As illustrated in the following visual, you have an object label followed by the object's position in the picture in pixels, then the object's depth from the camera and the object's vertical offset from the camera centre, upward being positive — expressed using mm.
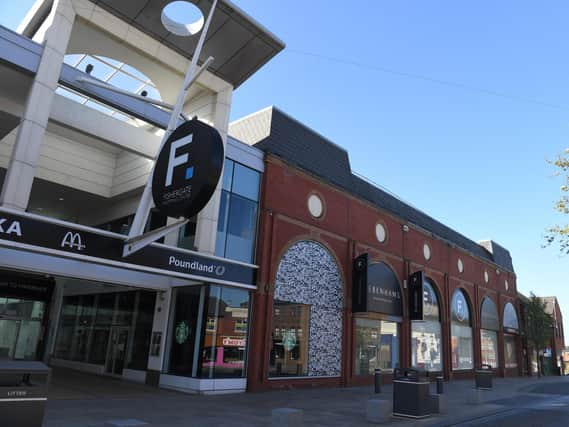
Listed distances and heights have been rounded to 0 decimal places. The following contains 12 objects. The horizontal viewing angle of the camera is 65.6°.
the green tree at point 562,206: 15031 +4960
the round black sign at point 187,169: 11281 +4187
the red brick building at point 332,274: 18984 +3379
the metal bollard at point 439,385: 17531 -1466
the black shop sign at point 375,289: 22641 +2781
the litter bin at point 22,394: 5359 -873
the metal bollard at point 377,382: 18578 -1587
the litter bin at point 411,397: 11930 -1383
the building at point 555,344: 55938 +1356
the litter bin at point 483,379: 22859 -1491
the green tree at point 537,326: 44594 +2663
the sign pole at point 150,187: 13015 +4066
